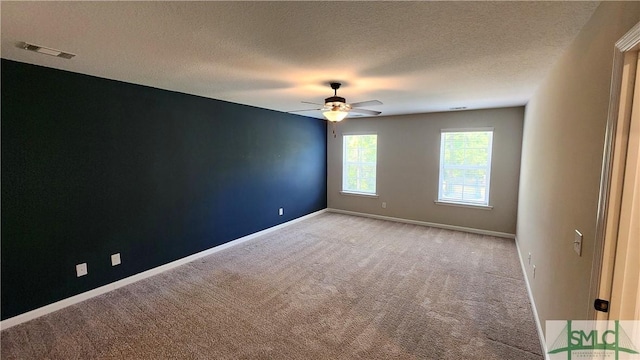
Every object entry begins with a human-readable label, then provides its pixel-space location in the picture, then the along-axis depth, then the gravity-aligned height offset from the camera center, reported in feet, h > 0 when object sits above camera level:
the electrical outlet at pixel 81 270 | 9.16 -3.85
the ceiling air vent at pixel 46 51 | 6.65 +2.67
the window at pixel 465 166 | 16.26 -0.40
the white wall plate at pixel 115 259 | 9.96 -3.79
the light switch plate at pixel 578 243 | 4.91 -1.52
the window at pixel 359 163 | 20.24 -0.34
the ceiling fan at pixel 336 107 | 9.93 +1.91
